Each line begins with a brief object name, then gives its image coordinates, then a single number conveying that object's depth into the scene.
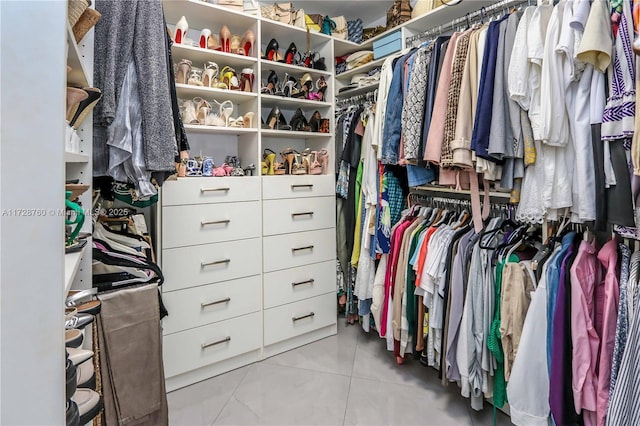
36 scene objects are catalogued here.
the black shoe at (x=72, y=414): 0.66
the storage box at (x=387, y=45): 2.27
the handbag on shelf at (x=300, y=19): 2.41
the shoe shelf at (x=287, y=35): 2.27
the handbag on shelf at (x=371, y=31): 2.52
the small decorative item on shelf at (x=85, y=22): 0.95
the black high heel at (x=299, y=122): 2.47
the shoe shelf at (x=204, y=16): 1.99
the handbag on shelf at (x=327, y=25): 2.58
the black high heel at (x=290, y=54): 2.41
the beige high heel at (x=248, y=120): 2.20
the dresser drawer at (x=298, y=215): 2.22
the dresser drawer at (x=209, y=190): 1.86
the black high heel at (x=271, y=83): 2.31
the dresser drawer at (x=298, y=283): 2.24
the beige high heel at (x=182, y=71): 1.97
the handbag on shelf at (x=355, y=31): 2.72
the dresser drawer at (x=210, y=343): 1.90
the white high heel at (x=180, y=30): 1.94
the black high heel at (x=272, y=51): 2.34
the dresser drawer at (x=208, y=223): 1.88
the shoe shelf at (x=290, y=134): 2.28
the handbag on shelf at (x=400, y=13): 2.28
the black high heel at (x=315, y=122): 2.52
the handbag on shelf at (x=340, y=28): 2.62
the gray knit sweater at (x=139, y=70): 1.24
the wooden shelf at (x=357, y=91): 2.47
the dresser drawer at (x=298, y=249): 2.23
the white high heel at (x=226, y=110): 2.13
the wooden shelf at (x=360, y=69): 2.42
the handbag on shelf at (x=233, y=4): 2.11
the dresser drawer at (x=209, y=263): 1.88
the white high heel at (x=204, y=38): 2.06
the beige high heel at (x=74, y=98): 0.87
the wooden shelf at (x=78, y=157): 0.80
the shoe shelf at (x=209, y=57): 1.98
